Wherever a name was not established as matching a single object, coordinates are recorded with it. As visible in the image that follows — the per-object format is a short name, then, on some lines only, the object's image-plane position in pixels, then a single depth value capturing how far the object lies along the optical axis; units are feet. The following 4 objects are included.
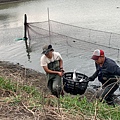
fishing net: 40.63
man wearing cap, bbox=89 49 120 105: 18.10
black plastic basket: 19.25
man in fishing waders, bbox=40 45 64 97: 19.77
